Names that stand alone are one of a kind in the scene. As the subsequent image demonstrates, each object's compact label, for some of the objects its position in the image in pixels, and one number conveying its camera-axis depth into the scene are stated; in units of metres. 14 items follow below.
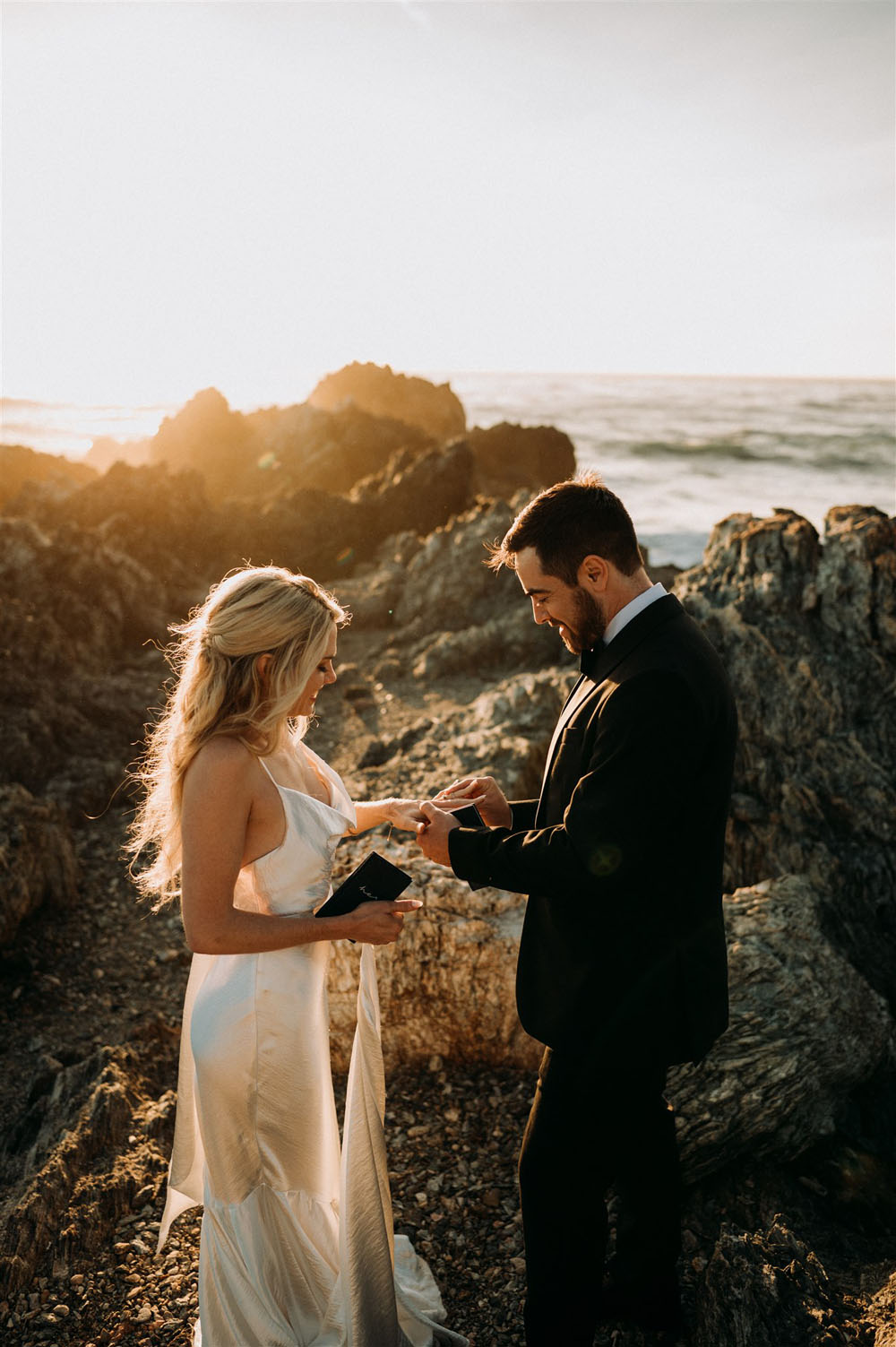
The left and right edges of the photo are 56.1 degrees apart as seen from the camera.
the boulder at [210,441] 28.00
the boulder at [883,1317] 2.44
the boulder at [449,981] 4.07
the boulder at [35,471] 17.98
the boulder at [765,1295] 2.44
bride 2.54
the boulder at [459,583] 11.62
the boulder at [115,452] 27.95
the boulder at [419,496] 16.95
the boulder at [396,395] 36.44
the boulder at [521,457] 26.56
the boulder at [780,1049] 3.44
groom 2.34
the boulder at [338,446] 25.06
